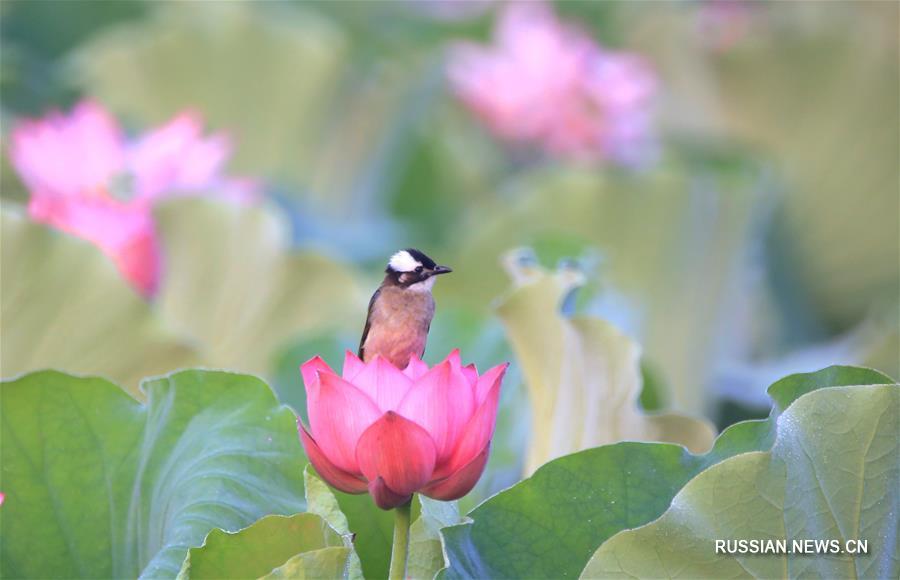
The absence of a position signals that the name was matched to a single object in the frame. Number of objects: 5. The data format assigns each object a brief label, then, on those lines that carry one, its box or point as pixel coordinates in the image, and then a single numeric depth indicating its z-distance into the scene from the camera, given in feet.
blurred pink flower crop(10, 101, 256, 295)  29.24
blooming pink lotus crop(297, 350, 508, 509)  27.03
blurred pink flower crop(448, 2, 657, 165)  50.47
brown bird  27.27
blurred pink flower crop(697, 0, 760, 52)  62.46
